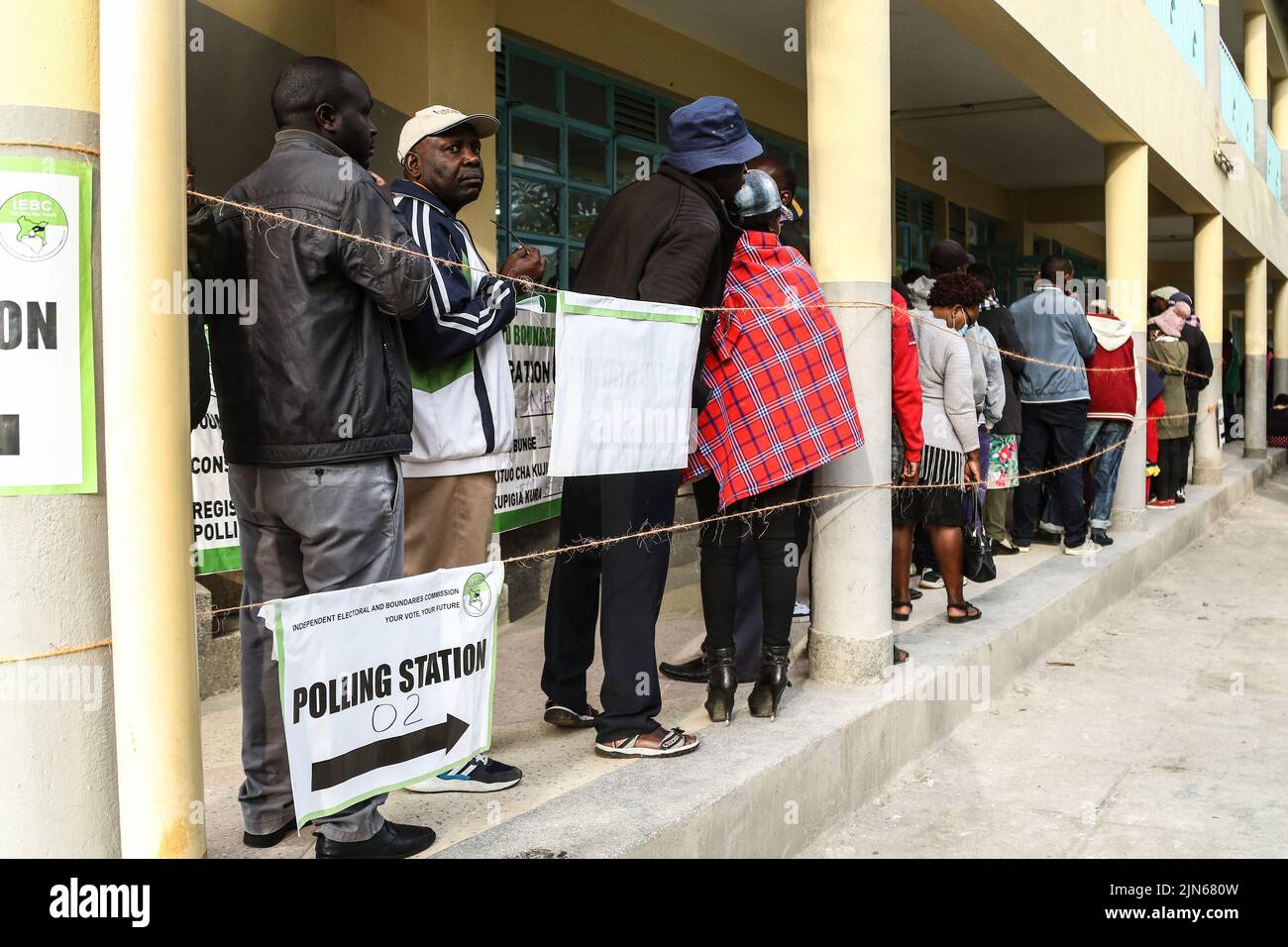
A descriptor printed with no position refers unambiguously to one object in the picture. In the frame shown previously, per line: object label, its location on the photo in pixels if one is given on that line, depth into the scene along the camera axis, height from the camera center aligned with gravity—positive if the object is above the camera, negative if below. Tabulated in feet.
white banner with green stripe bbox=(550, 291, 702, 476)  10.45 +0.50
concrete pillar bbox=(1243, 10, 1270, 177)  48.08 +14.96
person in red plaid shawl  12.98 +0.08
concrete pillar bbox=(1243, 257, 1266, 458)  51.65 +3.00
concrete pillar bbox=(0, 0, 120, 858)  7.16 -0.90
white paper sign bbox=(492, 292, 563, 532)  16.11 +0.38
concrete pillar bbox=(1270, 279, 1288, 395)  58.85 +4.31
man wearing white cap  10.35 +0.59
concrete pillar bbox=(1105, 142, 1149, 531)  29.58 +4.97
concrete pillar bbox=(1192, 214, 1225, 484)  42.37 +4.17
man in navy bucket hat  11.50 +1.54
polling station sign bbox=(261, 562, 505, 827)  8.16 -1.72
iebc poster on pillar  7.14 +0.73
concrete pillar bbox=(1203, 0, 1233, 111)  41.14 +13.11
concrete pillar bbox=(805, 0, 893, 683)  14.66 +1.95
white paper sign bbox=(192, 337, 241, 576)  13.43 -0.66
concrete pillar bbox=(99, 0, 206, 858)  7.18 +0.14
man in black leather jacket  8.55 +0.58
